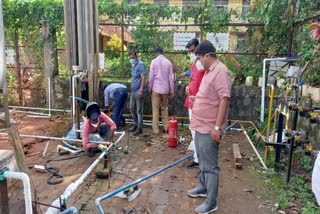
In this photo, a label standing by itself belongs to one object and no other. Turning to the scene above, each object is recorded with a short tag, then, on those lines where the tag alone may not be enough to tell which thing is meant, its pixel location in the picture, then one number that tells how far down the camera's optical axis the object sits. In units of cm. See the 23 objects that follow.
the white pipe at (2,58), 162
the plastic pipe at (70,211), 205
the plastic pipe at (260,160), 384
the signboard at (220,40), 594
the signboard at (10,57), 685
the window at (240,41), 604
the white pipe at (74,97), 435
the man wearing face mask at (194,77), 353
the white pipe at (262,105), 468
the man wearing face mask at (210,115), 256
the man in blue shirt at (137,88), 528
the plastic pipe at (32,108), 636
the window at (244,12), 596
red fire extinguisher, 468
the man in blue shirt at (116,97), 528
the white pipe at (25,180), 151
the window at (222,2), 1369
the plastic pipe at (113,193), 237
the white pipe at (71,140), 420
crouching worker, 400
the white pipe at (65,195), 216
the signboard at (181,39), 606
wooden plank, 393
